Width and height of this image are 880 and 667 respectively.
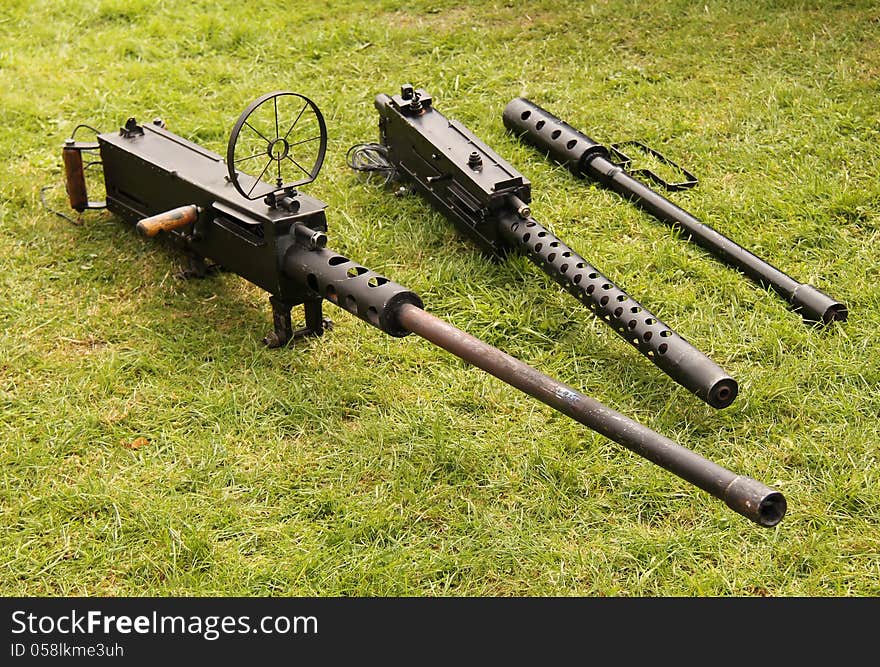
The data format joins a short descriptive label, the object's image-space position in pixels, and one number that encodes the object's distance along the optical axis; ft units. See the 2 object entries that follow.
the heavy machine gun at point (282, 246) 13.28
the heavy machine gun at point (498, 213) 16.85
